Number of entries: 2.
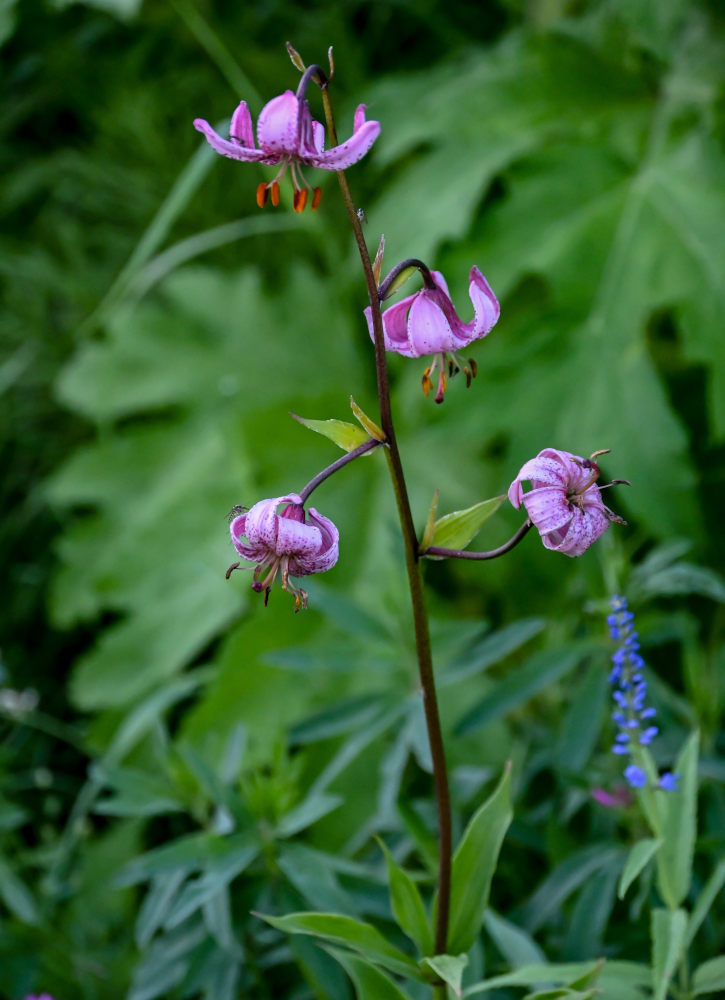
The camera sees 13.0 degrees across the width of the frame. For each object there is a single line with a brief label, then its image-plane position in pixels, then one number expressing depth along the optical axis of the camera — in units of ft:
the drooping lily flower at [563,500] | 2.54
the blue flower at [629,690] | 2.69
